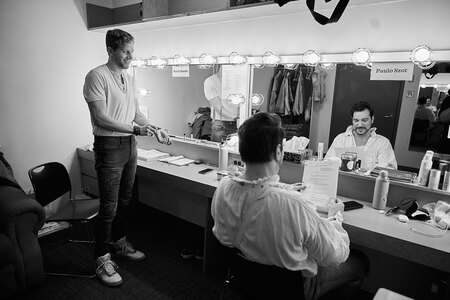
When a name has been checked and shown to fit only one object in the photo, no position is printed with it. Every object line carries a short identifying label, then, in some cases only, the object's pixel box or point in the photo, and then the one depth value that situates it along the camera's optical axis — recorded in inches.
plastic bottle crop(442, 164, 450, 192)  64.3
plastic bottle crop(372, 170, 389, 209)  66.2
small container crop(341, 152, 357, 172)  76.7
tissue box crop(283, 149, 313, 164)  81.8
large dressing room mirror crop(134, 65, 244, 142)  101.1
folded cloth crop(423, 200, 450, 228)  58.8
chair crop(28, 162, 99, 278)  81.4
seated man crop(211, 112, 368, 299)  41.0
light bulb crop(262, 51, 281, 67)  85.0
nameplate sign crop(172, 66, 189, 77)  108.3
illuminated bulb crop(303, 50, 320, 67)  78.4
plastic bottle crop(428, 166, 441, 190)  64.9
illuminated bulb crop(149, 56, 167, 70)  113.2
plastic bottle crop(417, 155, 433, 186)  66.6
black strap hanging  40.4
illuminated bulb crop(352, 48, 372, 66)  71.1
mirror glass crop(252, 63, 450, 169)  70.0
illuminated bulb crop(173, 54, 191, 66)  106.0
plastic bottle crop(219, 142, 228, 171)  91.7
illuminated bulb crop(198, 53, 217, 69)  98.7
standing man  72.8
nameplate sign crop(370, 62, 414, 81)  67.9
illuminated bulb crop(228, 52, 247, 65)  91.2
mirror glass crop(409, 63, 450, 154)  65.7
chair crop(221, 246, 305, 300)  41.6
